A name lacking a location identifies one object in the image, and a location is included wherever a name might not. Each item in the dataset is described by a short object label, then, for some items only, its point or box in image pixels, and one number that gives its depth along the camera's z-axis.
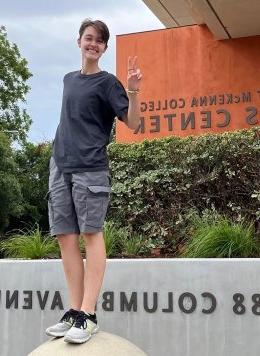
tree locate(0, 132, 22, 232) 21.86
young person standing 3.78
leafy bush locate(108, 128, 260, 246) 6.47
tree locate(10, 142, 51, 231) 26.36
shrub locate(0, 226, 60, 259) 6.17
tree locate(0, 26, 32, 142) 30.72
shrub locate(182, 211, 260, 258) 5.61
